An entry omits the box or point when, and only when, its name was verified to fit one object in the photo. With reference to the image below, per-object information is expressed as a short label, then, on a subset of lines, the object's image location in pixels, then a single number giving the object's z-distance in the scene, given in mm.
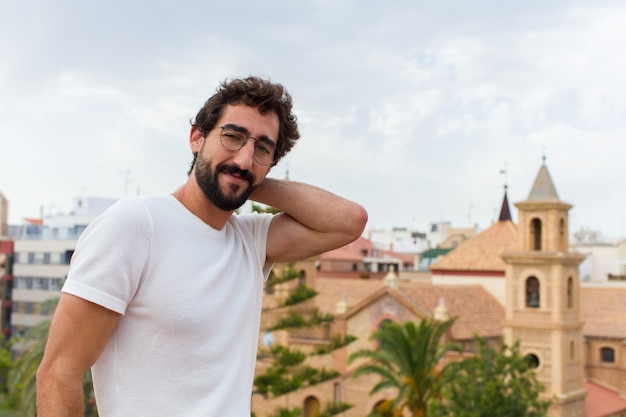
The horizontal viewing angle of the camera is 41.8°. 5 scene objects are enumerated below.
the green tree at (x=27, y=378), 12798
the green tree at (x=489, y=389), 20141
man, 2025
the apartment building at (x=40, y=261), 50594
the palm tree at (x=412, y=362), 21047
